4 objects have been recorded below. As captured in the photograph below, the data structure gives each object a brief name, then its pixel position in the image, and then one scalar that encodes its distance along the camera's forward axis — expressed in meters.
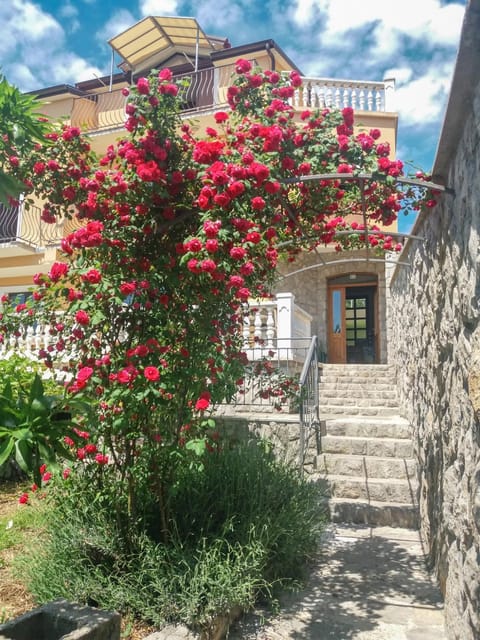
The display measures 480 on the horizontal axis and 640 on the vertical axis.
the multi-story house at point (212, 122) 12.80
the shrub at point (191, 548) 2.85
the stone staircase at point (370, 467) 4.98
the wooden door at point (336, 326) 13.29
